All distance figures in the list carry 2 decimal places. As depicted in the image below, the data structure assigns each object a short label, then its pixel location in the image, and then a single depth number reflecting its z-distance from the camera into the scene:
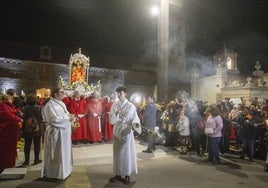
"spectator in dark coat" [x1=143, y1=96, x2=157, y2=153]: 10.03
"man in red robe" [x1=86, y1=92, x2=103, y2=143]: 11.71
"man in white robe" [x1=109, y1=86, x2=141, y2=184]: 6.29
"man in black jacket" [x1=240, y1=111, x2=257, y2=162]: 9.17
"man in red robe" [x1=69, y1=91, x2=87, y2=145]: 11.46
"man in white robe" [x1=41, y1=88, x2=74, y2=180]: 6.32
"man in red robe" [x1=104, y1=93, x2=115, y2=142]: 12.37
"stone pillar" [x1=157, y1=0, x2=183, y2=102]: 12.80
